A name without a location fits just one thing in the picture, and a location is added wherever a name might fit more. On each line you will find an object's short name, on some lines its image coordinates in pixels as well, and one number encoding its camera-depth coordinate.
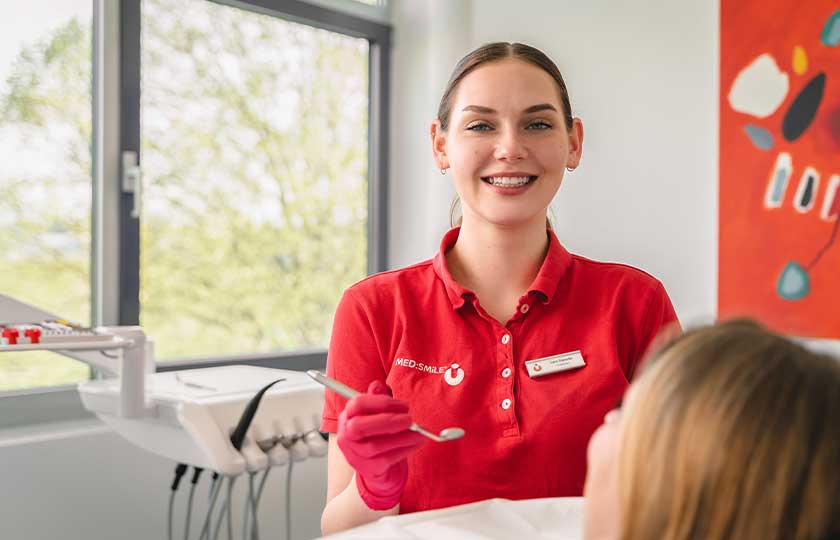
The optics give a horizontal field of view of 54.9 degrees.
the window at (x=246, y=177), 2.38
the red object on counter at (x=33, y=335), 1.30
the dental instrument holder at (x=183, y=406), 1.43
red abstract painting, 2.01
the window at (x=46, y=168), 2.02
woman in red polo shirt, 1.18
